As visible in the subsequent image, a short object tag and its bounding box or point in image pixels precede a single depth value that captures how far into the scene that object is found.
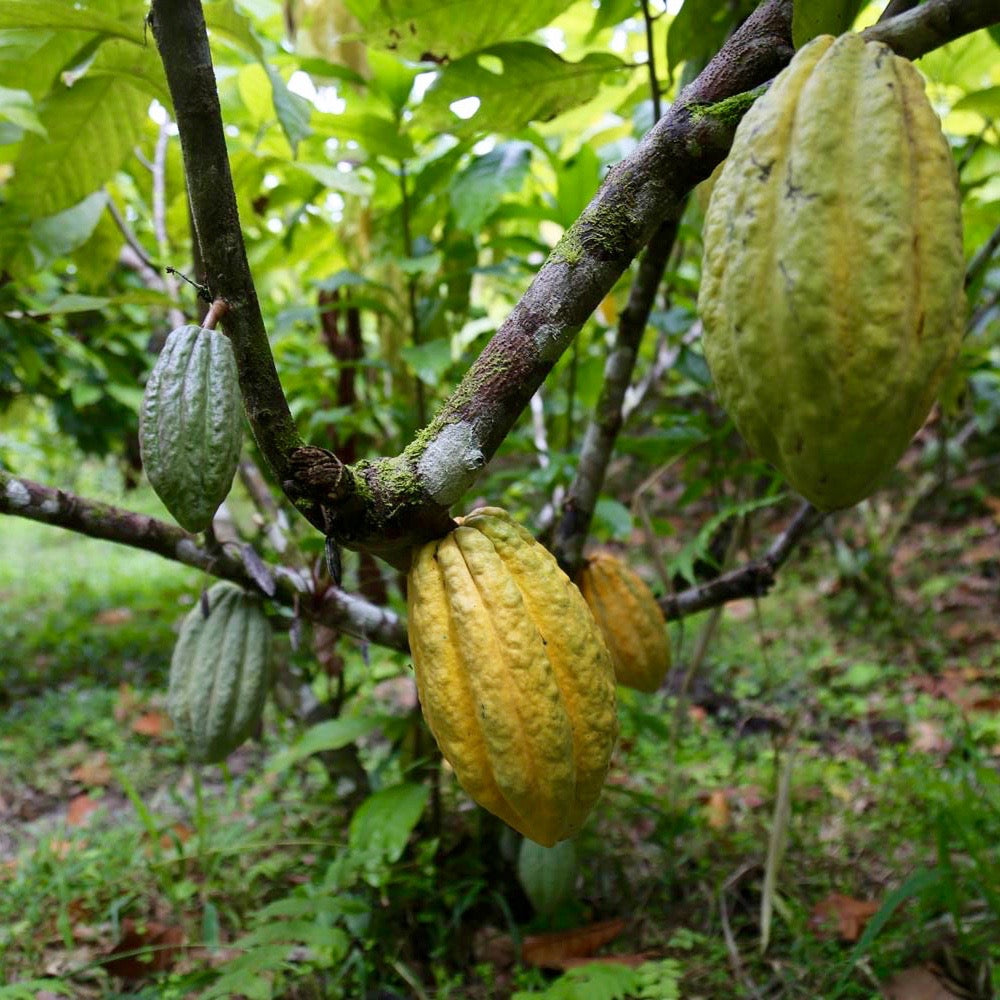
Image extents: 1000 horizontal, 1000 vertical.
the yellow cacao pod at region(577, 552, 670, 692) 1.37
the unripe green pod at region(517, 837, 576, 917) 1.54
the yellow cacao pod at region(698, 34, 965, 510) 0.63
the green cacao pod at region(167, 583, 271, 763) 1.36
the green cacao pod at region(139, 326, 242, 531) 0.79
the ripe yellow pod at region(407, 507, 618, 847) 0.82
